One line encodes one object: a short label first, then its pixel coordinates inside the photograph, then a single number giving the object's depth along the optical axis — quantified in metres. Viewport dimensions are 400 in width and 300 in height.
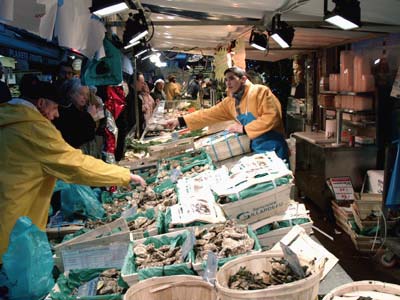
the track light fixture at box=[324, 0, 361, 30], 4.13
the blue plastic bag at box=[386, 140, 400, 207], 5.71
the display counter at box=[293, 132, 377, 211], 8.19
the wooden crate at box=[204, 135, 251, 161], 5.11
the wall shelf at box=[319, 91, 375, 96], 8.05
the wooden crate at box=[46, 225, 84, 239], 3.77
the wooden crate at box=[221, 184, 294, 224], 3.04
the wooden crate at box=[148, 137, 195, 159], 6.32
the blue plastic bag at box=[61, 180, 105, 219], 4.00
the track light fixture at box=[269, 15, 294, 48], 5.82
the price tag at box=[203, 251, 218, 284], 2.11
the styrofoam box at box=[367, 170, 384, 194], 7.41
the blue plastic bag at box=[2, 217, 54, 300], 2.55
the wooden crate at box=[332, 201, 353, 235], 7.13
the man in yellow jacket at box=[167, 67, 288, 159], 5.16
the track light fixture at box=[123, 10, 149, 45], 5.63
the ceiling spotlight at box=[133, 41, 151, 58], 8.42
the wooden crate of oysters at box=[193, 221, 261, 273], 2.41
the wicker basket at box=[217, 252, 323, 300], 1.72
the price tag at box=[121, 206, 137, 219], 3.57
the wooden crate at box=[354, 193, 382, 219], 6.57
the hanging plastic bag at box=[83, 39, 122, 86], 5.57
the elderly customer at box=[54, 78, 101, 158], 5.04
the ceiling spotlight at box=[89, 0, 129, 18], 3.73
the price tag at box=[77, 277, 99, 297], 2.48
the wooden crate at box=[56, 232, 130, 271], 2.87
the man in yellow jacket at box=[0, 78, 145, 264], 3.10
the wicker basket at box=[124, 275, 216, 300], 2.03
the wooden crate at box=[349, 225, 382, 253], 6.52
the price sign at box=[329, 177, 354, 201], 7.83
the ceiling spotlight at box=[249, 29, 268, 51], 7.15
